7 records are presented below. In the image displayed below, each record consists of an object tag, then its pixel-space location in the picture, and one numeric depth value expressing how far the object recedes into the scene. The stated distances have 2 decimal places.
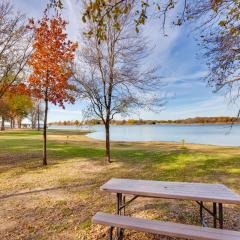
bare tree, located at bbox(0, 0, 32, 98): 8.09
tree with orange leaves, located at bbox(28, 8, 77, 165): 7.51
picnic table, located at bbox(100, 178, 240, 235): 2.63
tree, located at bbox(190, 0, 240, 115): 4.77
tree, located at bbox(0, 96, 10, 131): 20.74
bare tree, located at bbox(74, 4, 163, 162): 8.00
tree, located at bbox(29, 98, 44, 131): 42.73
